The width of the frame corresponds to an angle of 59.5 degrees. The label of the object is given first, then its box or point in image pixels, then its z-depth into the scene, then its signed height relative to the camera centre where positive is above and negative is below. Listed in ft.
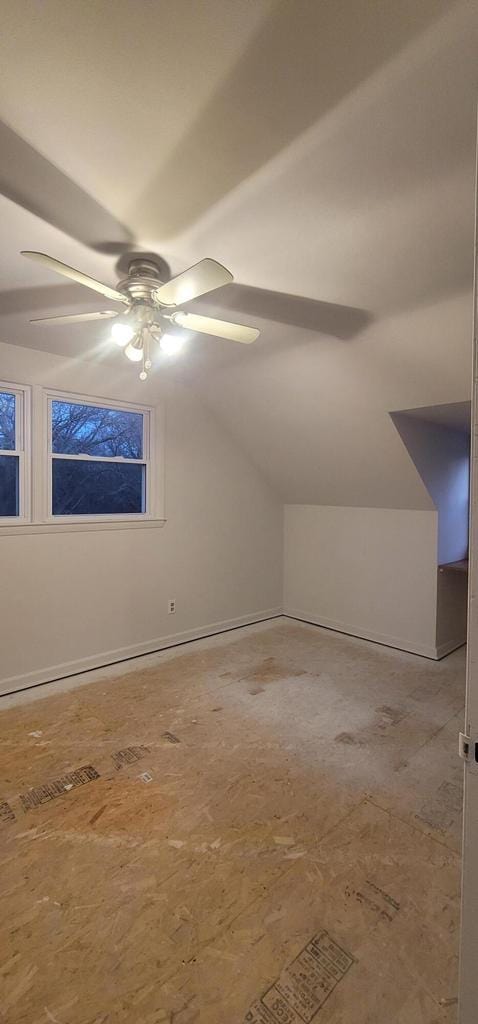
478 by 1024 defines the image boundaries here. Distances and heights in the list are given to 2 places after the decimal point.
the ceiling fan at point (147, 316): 5.73 +2.77
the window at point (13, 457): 9.84 +1.05
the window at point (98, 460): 10.72 +1.14
